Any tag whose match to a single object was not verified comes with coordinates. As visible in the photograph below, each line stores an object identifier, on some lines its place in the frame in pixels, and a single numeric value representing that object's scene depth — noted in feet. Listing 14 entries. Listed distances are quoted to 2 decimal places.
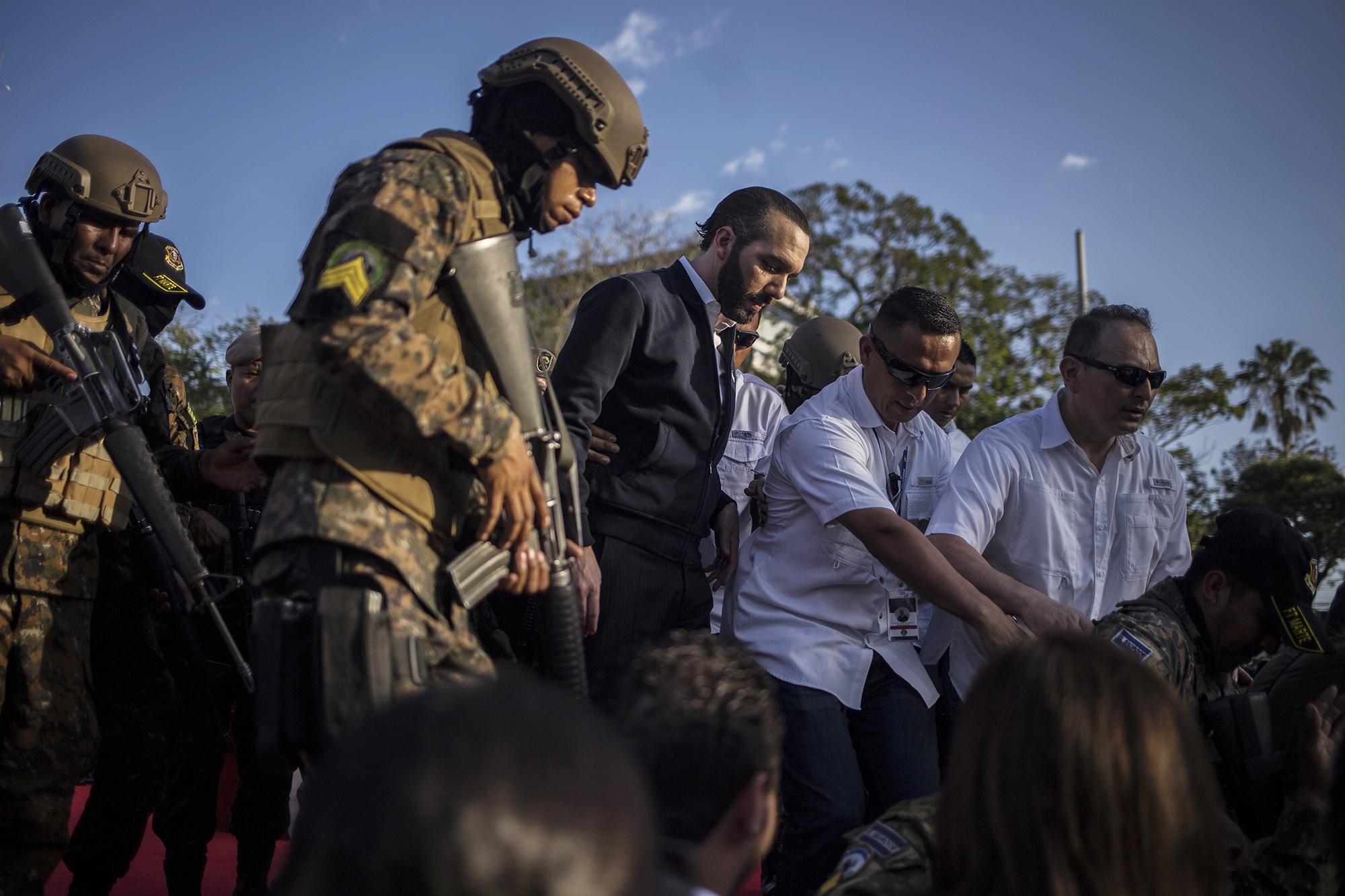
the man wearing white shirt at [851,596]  10.46
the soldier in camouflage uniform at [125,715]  11.31
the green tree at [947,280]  66.03
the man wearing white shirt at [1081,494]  11.84
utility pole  71.26
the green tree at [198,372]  57.41
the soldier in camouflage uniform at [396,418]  6.66
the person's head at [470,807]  2.54
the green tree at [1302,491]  83.87
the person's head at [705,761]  5.06
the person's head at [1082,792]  4.95
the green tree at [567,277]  83.30
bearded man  10.89
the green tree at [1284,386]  139.03
